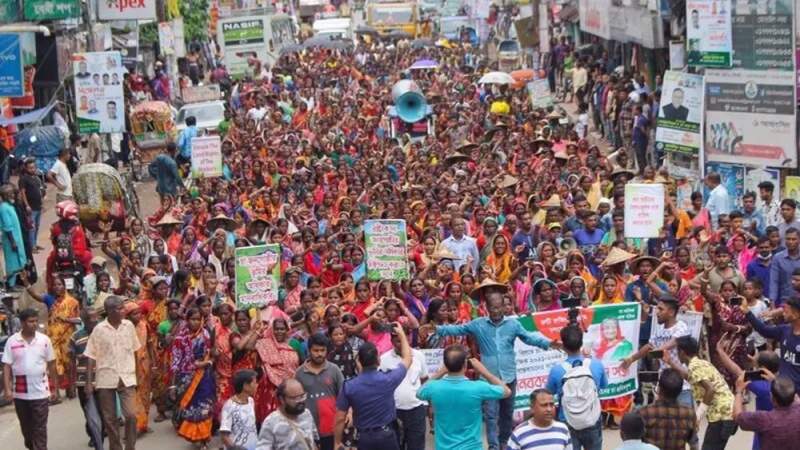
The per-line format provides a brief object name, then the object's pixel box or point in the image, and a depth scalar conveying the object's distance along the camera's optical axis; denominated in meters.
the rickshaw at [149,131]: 31.39
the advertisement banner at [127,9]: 34.44
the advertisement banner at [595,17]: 37.25
